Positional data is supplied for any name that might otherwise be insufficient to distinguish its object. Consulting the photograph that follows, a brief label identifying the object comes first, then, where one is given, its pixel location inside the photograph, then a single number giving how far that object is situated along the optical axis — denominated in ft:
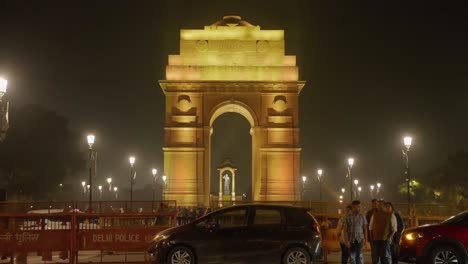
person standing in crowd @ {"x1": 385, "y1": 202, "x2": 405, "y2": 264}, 57.82
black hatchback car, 55.11
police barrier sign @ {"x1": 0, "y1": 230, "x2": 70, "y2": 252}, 60.70
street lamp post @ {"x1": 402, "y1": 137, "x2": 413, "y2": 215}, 114.73
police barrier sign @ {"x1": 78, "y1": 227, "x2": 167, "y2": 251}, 61.62
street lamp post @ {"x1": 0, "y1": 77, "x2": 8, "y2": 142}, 70.08
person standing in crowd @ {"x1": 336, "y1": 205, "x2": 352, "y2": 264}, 57.08
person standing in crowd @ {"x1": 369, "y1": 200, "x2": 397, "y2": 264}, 54.34
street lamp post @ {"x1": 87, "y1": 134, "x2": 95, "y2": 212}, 116.78
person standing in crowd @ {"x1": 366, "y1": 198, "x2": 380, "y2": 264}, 54.65
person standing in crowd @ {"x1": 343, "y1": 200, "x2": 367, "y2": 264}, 55.88
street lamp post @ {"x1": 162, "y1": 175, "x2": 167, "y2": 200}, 180.39
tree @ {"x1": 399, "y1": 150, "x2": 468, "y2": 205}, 239.30
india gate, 181.78
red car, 54.19
